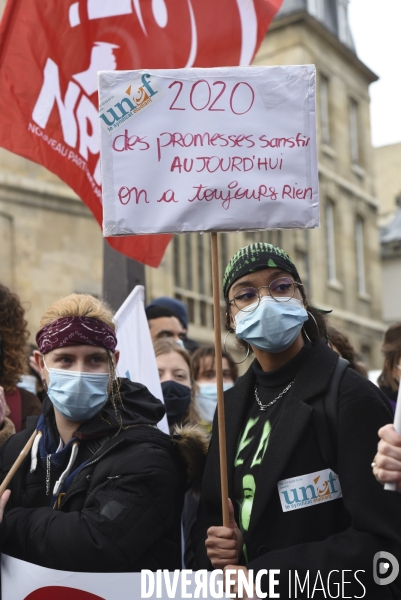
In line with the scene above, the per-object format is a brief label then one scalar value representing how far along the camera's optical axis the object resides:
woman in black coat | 2.66
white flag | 4.46
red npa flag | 4.84
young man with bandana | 2.96
